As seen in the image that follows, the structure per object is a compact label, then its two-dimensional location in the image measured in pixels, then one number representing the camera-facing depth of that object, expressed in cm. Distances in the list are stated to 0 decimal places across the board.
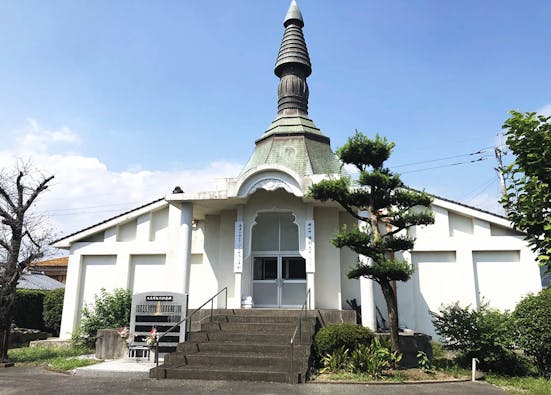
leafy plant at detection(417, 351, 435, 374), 941
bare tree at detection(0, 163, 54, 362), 1161
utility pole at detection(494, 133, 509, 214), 2614
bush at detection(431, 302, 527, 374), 990
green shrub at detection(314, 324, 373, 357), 964
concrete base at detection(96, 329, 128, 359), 1183
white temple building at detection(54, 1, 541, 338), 1342
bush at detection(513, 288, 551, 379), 938
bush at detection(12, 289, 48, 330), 1927
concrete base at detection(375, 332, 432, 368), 1054
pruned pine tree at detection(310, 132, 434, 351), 962
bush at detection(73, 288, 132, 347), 1367
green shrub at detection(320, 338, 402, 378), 898
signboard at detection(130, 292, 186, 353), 1129
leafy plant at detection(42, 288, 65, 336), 1866
